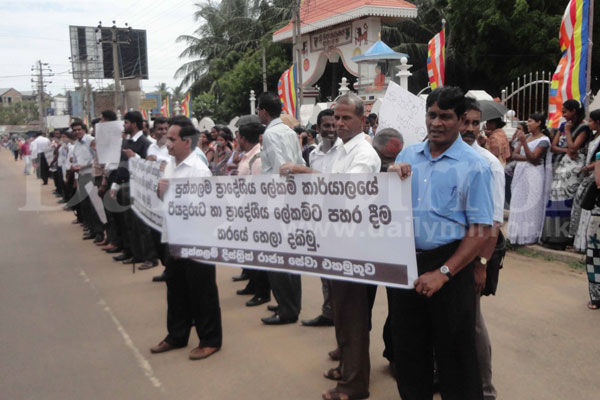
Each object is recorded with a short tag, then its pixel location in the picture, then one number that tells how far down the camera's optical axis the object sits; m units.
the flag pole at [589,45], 6.72
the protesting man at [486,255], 2.65
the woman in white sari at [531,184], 6.77
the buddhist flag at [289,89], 13.16
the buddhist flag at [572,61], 6.77
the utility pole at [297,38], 16.86
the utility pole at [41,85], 55.88
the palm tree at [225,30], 32.09
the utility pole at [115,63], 25.64
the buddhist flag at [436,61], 9.11
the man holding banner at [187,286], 4.10
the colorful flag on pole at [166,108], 23.18
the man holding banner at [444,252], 2.50
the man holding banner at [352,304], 3.36
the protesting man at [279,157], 4.27
